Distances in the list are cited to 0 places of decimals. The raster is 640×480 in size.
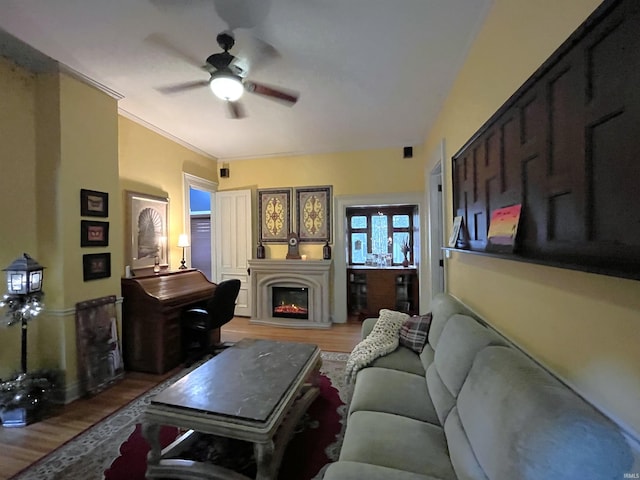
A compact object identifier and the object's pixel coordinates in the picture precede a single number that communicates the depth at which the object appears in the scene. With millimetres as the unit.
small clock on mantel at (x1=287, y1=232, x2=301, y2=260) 4953
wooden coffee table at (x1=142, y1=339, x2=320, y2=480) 1456
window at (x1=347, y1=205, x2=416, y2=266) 5590
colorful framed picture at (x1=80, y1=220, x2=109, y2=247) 2676
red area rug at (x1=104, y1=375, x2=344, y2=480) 1687
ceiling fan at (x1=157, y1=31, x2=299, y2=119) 2137
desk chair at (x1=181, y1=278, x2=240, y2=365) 3250
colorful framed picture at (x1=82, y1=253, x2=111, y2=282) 2689
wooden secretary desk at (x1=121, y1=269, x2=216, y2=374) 3025
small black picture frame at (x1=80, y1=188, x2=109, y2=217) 2666
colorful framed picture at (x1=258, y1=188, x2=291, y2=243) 5105
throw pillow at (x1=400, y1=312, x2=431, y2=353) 2365
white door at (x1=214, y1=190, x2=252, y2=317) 5195
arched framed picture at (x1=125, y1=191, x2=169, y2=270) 3430
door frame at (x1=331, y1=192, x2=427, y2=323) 4773
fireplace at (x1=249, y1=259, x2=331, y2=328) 4742
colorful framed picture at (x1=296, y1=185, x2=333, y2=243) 4945
